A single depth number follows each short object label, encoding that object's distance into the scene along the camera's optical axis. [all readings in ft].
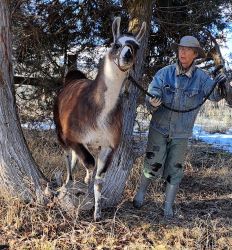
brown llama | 15.94
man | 18.29
